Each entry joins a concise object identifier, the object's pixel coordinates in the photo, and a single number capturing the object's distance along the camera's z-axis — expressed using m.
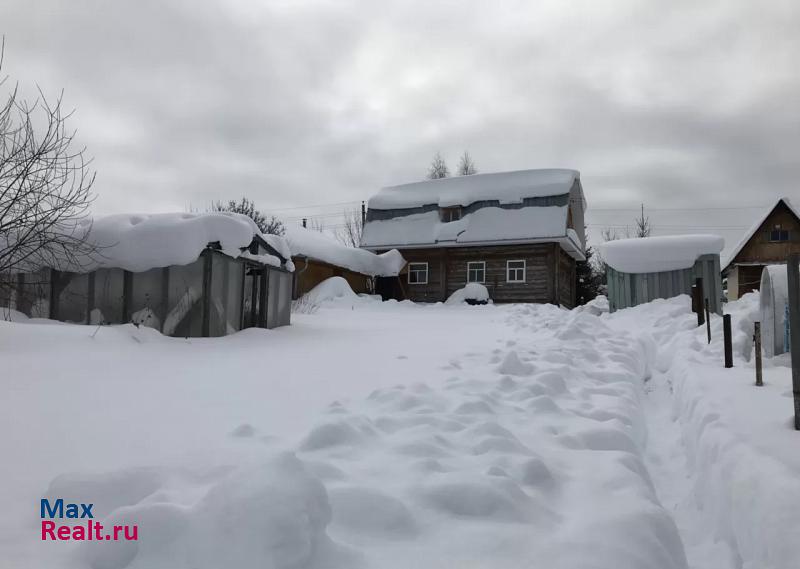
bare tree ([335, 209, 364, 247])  44.84
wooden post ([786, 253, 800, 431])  3.24
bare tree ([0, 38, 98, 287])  6.64
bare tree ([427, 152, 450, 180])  41.09
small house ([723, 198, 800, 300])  24.19
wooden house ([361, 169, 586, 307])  21.91
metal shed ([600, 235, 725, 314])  13.99
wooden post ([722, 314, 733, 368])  5.54
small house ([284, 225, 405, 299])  21.09
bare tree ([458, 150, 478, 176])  40.88
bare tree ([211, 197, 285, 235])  36.25
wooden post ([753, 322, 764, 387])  4.43
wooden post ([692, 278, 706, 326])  9.20
